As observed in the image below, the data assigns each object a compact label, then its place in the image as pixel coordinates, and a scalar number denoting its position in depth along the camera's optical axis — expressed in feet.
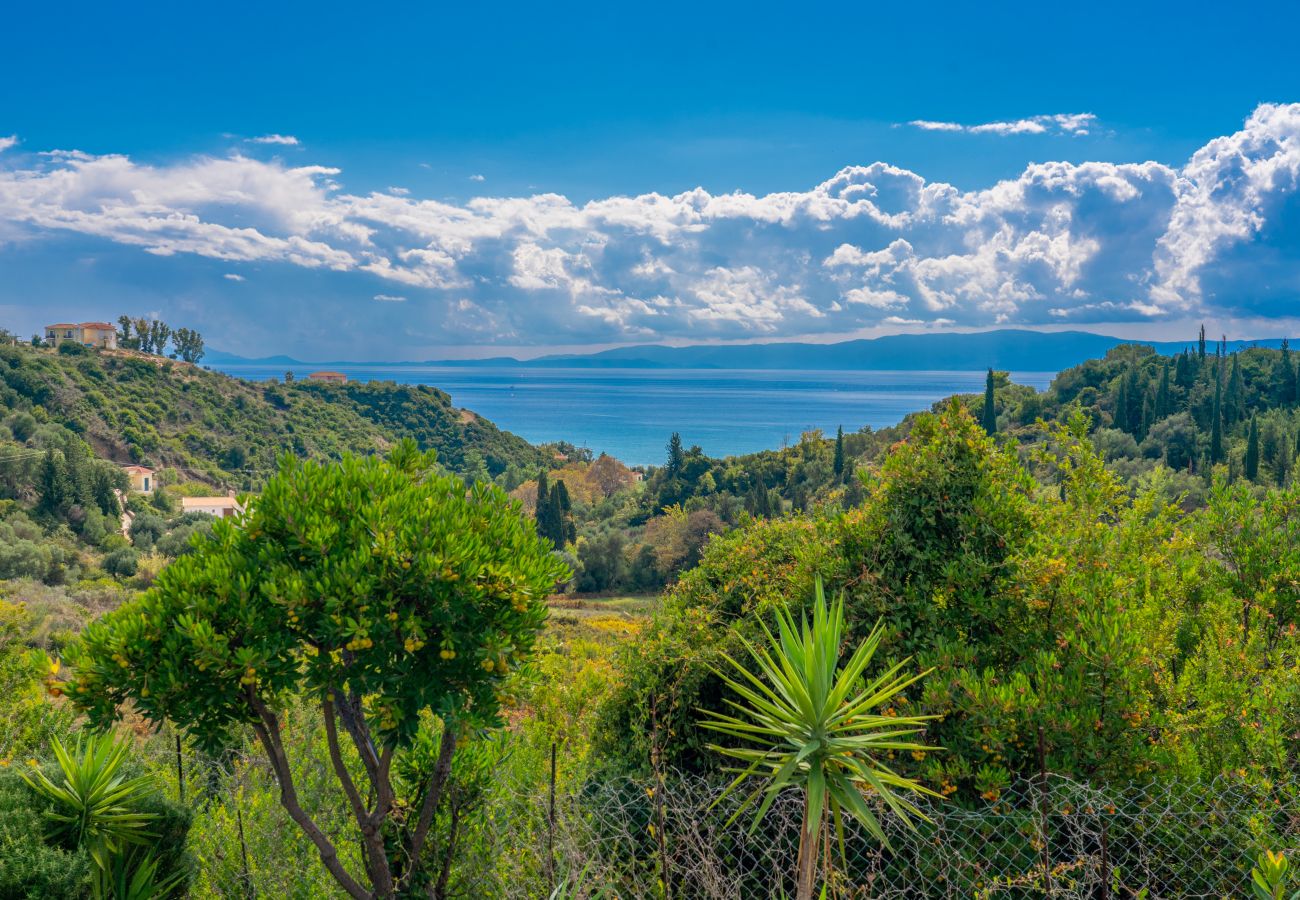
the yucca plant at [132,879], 13.98
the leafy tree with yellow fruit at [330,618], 11.57
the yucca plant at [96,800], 13.84
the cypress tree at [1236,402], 170.91
